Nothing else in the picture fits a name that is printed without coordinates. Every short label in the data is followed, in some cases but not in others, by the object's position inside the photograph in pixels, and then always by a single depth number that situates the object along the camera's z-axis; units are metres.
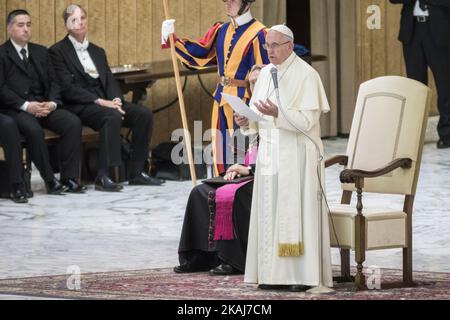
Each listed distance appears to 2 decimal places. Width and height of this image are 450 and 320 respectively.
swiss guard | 15.80
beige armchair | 13.55
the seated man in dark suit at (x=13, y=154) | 20.28
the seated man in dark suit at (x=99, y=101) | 21.66
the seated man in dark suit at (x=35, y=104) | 20.80
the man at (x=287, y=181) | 13.44
